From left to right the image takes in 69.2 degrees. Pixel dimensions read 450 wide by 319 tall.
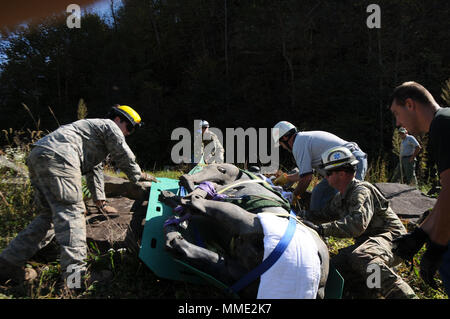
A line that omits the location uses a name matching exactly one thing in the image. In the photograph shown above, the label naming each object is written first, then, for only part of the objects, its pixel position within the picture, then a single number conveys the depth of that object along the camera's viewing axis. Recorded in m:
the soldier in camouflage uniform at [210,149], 7.95
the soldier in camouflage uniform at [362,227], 2.82
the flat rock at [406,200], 4.97
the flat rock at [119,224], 3.50
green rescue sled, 2.57
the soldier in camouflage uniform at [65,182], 3.05
